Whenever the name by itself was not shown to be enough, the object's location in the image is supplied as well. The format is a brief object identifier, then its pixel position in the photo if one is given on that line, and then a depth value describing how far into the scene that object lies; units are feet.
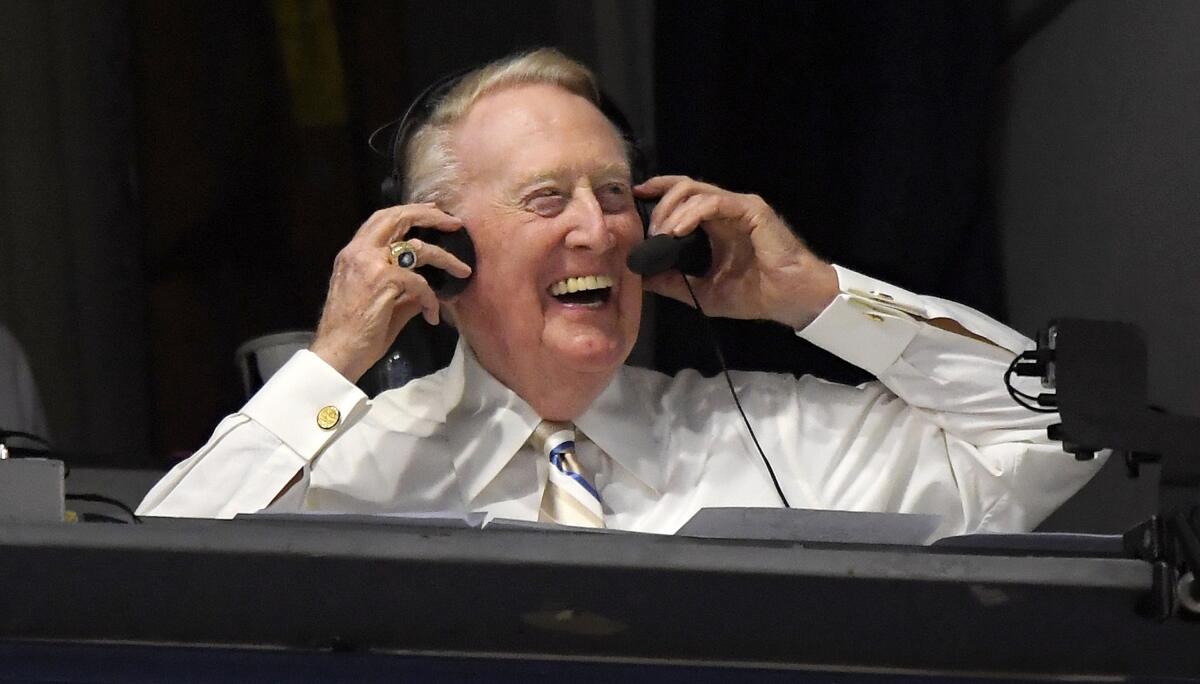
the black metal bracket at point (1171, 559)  16.94
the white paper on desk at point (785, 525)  17.86
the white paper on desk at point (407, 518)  17.76
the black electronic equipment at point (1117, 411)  17.75
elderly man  19.44
